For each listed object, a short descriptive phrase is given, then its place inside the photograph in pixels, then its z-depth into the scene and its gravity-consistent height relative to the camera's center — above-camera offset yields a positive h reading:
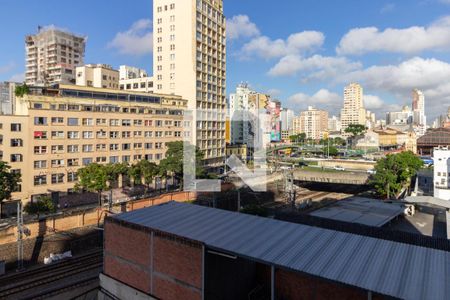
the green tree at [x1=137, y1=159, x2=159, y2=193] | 37.50 -3.57
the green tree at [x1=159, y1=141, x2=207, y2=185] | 38.31 -2.70
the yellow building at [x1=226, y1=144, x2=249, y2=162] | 71.43 -2.60
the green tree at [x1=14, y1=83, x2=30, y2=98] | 34.34 +5.22
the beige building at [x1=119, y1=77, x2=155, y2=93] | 57.62 +10.33
